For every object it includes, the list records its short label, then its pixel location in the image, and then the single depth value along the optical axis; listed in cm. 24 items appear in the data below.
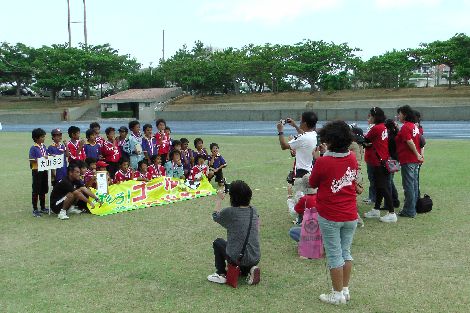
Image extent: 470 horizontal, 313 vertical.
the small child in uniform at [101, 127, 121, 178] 1129
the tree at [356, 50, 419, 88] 5227
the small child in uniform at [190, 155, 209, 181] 1173
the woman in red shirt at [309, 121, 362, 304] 480
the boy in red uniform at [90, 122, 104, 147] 1073
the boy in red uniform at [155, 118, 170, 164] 1229
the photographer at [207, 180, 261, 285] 538
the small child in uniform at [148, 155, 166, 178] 1132
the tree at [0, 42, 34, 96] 6450
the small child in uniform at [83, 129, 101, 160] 1066
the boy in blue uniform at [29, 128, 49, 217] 918
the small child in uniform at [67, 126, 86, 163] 1035
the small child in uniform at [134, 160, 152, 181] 1107
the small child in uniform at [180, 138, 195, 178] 1224
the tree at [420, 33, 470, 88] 4741
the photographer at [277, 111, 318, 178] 677
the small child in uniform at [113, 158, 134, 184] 1090
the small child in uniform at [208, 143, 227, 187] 1254
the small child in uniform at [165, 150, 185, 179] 1185
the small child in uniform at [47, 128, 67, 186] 963
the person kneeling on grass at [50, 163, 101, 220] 897
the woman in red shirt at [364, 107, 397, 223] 830
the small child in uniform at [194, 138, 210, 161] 1260
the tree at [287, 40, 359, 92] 5525
